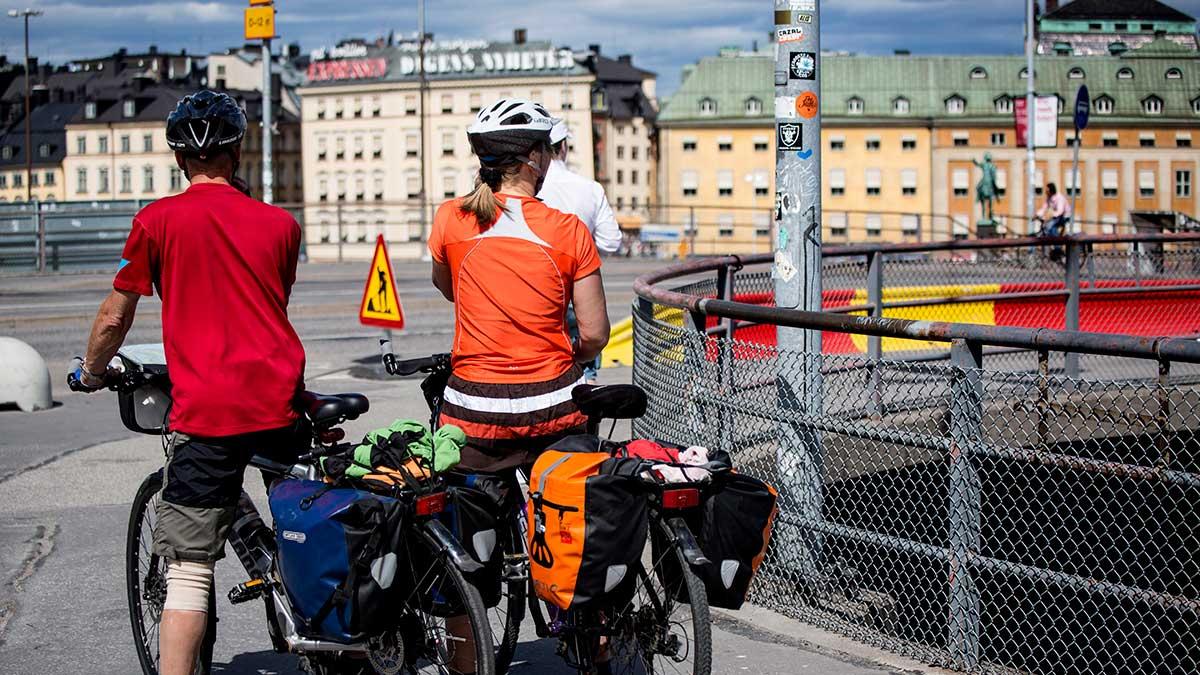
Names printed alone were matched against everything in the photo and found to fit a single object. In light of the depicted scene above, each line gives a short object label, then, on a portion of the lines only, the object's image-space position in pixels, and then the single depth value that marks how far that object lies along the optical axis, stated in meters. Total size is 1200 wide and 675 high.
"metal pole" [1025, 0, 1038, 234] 45.22
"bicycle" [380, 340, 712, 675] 4.39
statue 70.19
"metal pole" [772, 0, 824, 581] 6.55
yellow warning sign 13.22
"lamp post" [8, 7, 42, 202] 84.00
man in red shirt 4.52
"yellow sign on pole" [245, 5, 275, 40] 35.56
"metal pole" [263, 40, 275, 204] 40.38
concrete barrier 12.77
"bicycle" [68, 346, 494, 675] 4.43
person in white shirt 7.74
